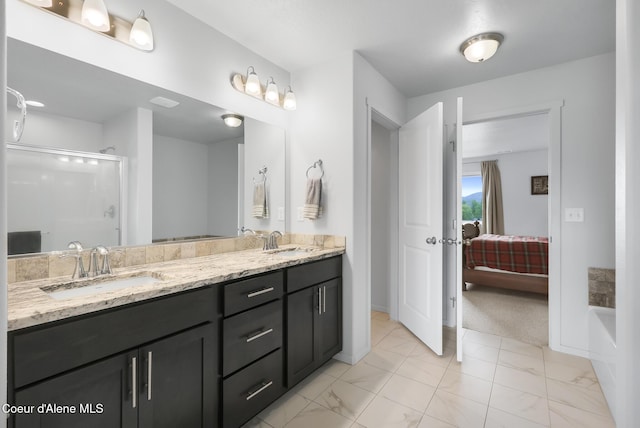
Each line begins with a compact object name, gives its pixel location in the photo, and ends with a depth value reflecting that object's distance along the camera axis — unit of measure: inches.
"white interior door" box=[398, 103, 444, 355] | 94.2
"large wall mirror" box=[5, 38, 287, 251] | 52.4
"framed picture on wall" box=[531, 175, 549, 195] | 253.9
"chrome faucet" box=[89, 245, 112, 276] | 55.5
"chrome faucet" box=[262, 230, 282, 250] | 90.5
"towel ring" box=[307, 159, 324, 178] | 95.9
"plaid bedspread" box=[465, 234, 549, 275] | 157.8
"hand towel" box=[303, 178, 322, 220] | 93.0
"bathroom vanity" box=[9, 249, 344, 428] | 35.6
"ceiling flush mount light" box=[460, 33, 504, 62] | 81.7
